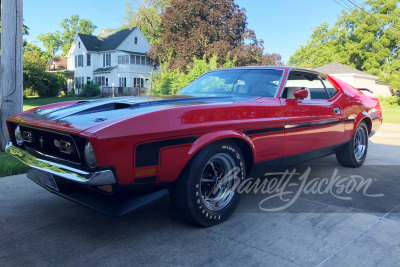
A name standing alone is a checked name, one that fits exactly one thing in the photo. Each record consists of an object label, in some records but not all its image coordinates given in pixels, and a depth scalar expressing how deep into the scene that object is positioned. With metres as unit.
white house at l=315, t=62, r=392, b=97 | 31.67
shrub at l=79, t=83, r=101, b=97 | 35.16
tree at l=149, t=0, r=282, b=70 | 29.05
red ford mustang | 2.33
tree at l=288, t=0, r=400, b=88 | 37.28
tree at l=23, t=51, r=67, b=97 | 33.12
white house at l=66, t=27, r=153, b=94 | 37.72
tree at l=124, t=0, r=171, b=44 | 44.72
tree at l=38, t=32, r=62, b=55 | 78.88
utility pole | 5.54
